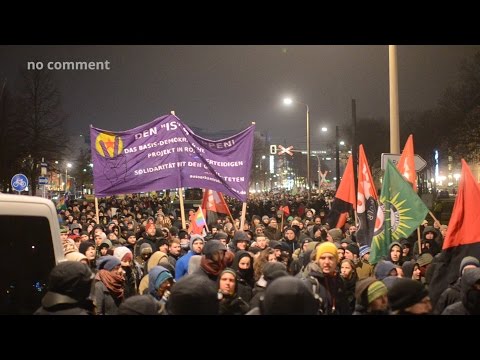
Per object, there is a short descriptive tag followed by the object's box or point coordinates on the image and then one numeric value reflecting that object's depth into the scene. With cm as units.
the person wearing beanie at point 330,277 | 593
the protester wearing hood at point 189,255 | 789
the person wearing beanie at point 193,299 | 365
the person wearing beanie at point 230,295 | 529
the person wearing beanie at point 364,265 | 867
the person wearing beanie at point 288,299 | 338
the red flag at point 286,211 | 1956
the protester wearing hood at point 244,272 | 677
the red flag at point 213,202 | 1407
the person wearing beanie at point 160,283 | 572
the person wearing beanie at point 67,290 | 358
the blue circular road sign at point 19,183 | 1742
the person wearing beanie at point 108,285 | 589
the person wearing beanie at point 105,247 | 933
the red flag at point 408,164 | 938
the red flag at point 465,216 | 605
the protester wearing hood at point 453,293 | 556
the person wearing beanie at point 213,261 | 646
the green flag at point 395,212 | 817
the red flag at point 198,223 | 1238
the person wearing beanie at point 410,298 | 381
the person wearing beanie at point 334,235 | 1078
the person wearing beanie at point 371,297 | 489
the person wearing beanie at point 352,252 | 848
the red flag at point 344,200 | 1127
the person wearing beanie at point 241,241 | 938
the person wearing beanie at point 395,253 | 796
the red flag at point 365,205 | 926
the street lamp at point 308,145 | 3546
